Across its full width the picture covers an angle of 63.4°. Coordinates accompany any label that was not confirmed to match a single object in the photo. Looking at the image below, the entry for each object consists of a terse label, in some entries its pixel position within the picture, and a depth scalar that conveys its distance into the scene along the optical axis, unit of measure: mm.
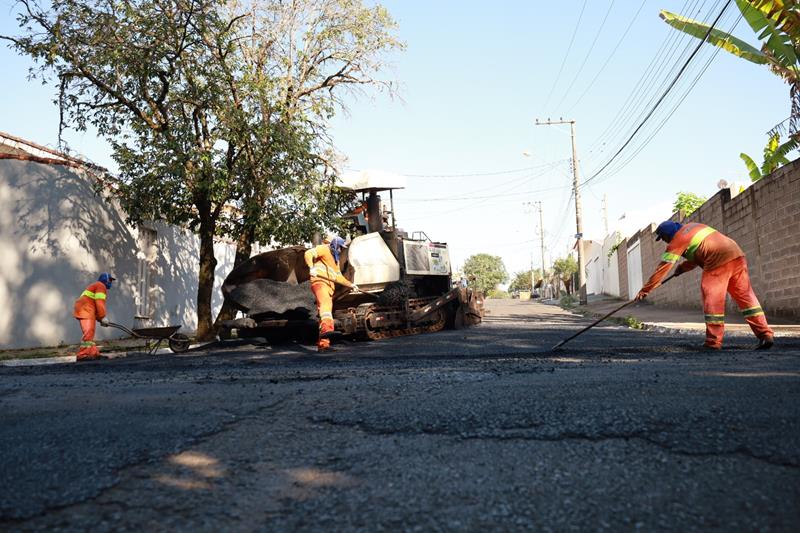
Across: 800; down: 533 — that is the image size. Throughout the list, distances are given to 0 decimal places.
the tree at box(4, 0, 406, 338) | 12086
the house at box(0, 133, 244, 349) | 12438
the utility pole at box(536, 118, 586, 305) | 28262
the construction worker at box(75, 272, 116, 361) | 10128
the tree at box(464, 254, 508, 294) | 106625
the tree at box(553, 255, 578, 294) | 71062
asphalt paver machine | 10648
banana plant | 10313
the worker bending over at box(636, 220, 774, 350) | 7273
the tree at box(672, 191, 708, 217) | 29675
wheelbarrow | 10422
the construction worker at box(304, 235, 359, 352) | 9273
